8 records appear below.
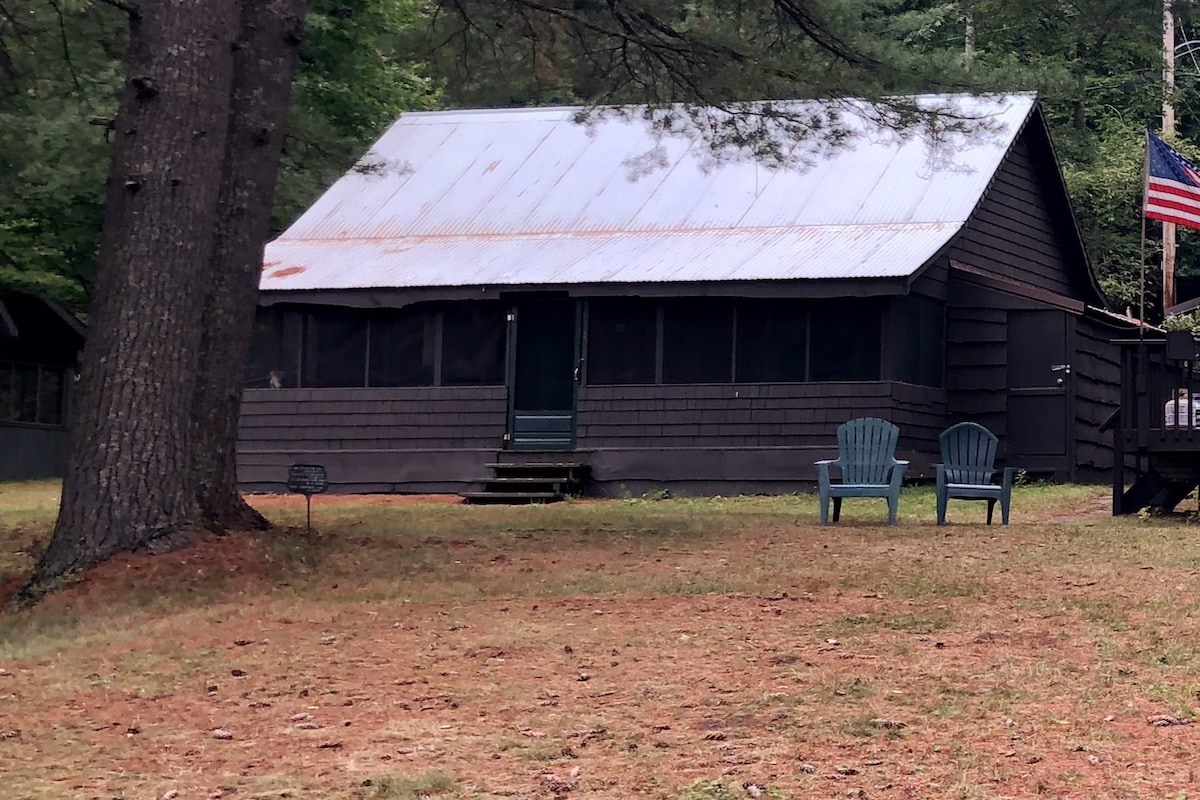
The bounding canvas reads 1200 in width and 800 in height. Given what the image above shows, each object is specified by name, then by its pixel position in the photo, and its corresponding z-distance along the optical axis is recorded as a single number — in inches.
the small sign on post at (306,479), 429.7
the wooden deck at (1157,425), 522.3
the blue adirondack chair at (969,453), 557.0
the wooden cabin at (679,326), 739.4
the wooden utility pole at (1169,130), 1085.8
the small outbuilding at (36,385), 1061.1
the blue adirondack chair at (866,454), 537.3
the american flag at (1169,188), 730.8
